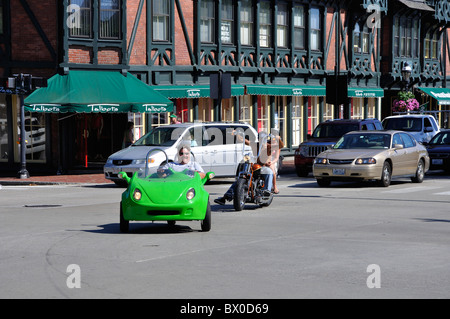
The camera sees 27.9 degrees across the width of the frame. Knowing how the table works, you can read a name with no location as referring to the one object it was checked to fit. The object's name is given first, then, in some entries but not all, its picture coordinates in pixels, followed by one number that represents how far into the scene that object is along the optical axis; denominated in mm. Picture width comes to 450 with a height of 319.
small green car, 13469
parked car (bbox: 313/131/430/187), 22812
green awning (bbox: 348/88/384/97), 43544
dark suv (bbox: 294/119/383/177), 27547
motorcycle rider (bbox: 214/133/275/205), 17203
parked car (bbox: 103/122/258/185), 24000
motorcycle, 17109
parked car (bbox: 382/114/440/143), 34500
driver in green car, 15056
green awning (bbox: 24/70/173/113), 27969
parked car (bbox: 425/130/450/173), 29078
